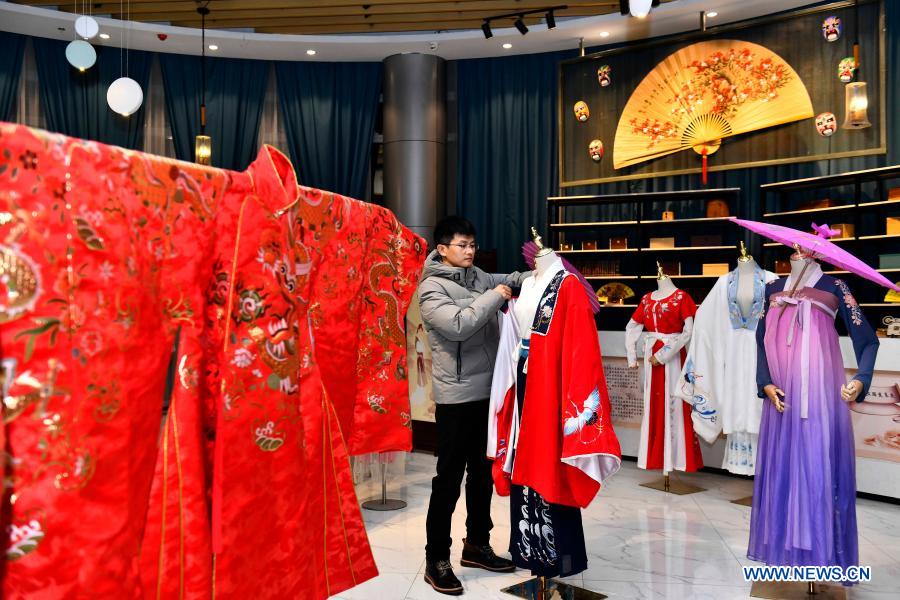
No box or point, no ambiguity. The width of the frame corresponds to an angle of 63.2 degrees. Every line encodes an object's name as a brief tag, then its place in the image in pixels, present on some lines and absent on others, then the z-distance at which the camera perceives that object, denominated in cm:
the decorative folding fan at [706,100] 603
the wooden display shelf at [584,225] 660
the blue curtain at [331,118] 755
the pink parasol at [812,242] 218
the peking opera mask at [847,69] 555
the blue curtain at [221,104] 727
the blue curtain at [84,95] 684
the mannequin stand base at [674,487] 465
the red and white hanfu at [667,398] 470
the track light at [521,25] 632
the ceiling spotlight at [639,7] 503
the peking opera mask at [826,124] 575
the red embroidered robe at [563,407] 244
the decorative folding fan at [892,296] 510
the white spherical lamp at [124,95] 516
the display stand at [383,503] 420
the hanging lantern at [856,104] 491
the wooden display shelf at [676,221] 610
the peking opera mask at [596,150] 688
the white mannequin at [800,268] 290
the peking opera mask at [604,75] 680
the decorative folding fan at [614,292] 657
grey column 713
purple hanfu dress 277
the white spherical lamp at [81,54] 496
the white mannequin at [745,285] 434
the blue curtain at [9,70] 661
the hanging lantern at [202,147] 597
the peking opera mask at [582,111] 693
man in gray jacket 294
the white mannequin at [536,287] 271
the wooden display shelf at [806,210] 545
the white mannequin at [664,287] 499
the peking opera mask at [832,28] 568
